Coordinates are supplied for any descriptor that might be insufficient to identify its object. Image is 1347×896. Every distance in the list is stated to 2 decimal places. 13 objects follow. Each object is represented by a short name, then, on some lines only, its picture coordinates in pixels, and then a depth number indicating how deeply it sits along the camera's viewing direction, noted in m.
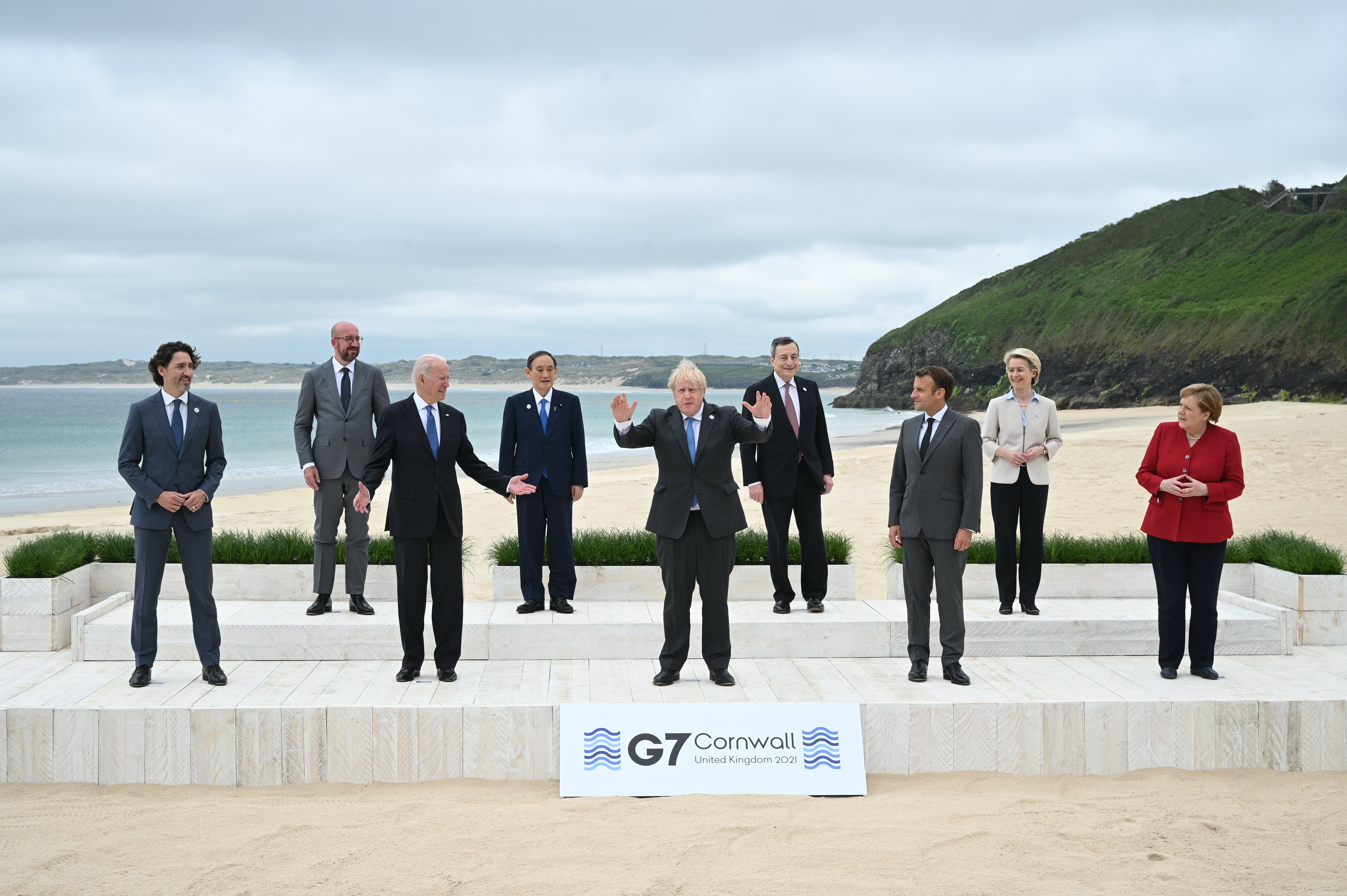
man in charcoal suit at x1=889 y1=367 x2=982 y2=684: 5.04
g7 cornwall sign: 4.23
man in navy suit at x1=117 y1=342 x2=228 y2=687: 4.88
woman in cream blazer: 5.93
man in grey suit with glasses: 5.95
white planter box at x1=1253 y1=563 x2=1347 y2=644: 5.94
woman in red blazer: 5.07
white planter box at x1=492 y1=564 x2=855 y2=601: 6.38
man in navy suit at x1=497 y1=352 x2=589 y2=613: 6.05
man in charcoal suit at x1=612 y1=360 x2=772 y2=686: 4.99
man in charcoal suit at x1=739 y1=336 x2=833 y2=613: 6.07
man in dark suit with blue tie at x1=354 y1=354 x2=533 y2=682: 5.05
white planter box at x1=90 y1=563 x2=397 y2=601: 6.33
